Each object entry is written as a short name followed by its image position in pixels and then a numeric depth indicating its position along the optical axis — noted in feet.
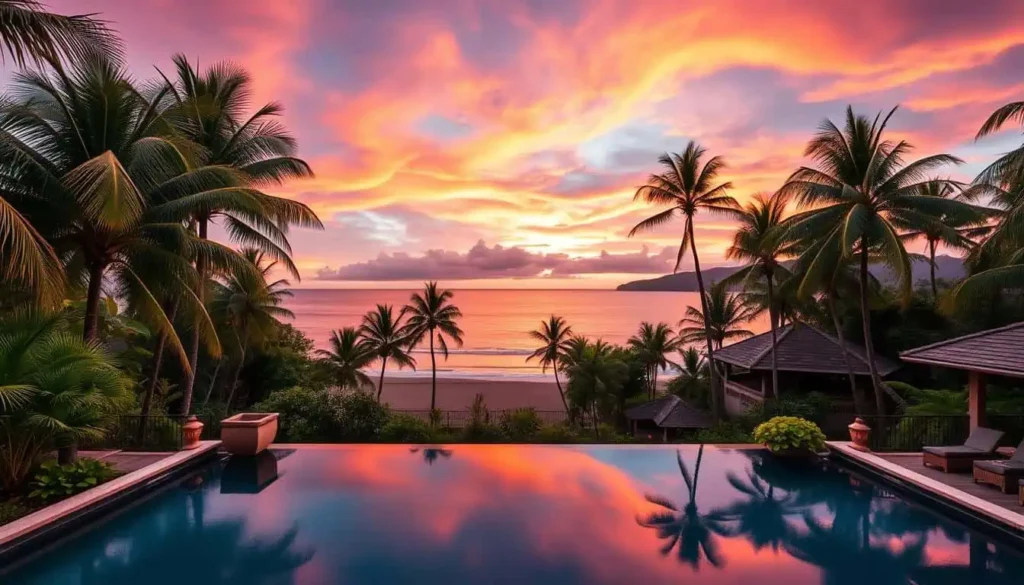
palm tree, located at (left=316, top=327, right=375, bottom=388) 79.20
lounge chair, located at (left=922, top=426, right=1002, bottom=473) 26.84
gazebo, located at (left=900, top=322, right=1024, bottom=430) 26.48
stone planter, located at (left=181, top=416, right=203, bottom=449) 31.14
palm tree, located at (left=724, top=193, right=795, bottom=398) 57.77
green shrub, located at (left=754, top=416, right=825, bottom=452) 31.68
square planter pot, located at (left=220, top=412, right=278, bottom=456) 31.27
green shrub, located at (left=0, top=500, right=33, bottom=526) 19.58
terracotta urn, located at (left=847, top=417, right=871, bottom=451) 31.86
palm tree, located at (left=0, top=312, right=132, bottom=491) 21.06
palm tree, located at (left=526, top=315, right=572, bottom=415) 84.23
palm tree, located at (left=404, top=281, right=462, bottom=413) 81.61
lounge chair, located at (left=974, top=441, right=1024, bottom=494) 23.47
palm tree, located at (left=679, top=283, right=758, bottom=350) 85.61
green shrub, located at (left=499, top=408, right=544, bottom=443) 46.29
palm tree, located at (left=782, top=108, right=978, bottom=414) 41.93
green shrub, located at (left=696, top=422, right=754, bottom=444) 48.57
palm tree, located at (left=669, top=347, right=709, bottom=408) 85.87
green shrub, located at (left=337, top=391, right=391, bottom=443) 41.83
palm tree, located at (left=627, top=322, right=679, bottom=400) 87.97
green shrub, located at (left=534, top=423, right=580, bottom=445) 44.27
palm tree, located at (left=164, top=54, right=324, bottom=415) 40.81
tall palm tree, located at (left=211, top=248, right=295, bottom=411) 63.16
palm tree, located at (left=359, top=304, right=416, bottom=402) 80.28
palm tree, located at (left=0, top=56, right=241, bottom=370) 25.11
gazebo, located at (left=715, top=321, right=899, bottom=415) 61.00
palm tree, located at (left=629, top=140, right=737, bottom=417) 57.47
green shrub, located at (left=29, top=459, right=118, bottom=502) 21.97
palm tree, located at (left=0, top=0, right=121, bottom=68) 15.66
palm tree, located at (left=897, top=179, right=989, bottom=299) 42.98
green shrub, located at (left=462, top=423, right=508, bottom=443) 45.16
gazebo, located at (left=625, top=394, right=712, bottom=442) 63.26
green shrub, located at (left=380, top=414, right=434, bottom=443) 41.75
